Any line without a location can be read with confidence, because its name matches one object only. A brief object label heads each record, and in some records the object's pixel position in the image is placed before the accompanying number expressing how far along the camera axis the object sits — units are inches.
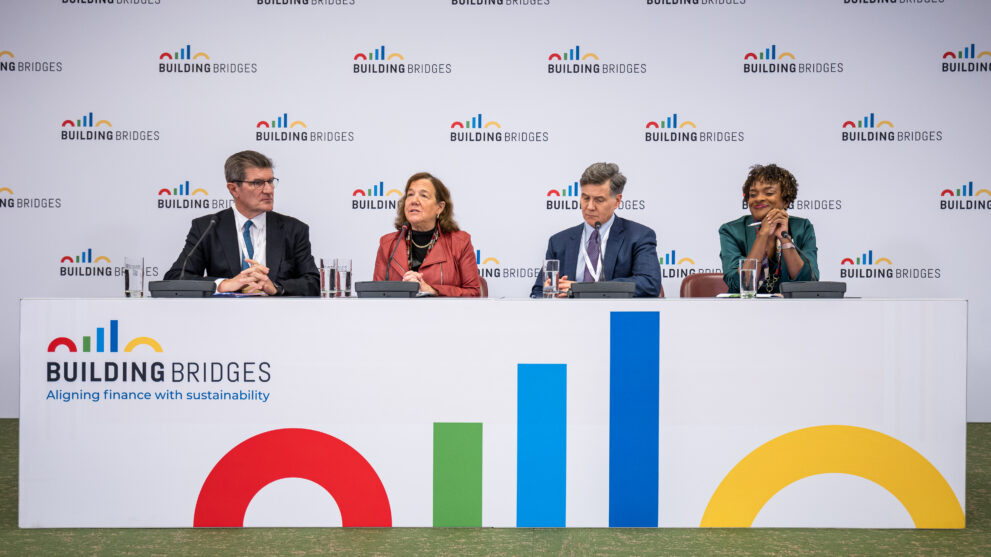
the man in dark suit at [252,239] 138.6
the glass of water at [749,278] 103.9
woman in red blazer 137.5
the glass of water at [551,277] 110.5
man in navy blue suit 136.8
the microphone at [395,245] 128.9
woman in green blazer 135.6
